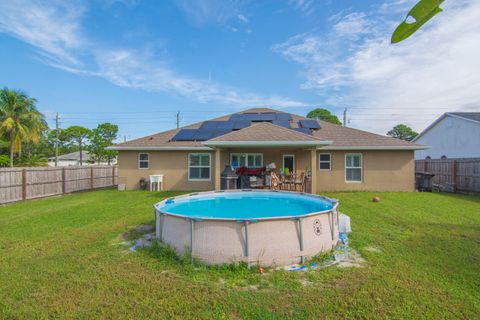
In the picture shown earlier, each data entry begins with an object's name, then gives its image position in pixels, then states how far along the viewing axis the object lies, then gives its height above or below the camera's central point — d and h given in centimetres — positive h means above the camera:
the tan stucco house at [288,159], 1413 +10
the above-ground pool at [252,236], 463 -143
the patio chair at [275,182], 1230 -101
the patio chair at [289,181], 1273 -100
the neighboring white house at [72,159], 4756 +58
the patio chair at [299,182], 1241 -102
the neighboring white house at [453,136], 1754 +189
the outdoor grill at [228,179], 1237 -86
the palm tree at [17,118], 2384 +430
